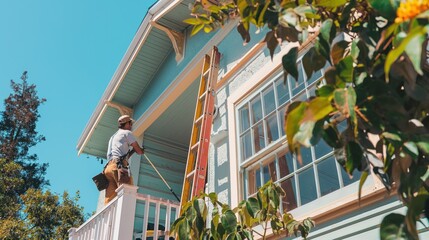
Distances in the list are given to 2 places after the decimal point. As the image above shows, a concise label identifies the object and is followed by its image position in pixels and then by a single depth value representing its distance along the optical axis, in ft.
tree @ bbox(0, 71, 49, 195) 75.56
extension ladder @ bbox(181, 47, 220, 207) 15.81
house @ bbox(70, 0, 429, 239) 12.01
